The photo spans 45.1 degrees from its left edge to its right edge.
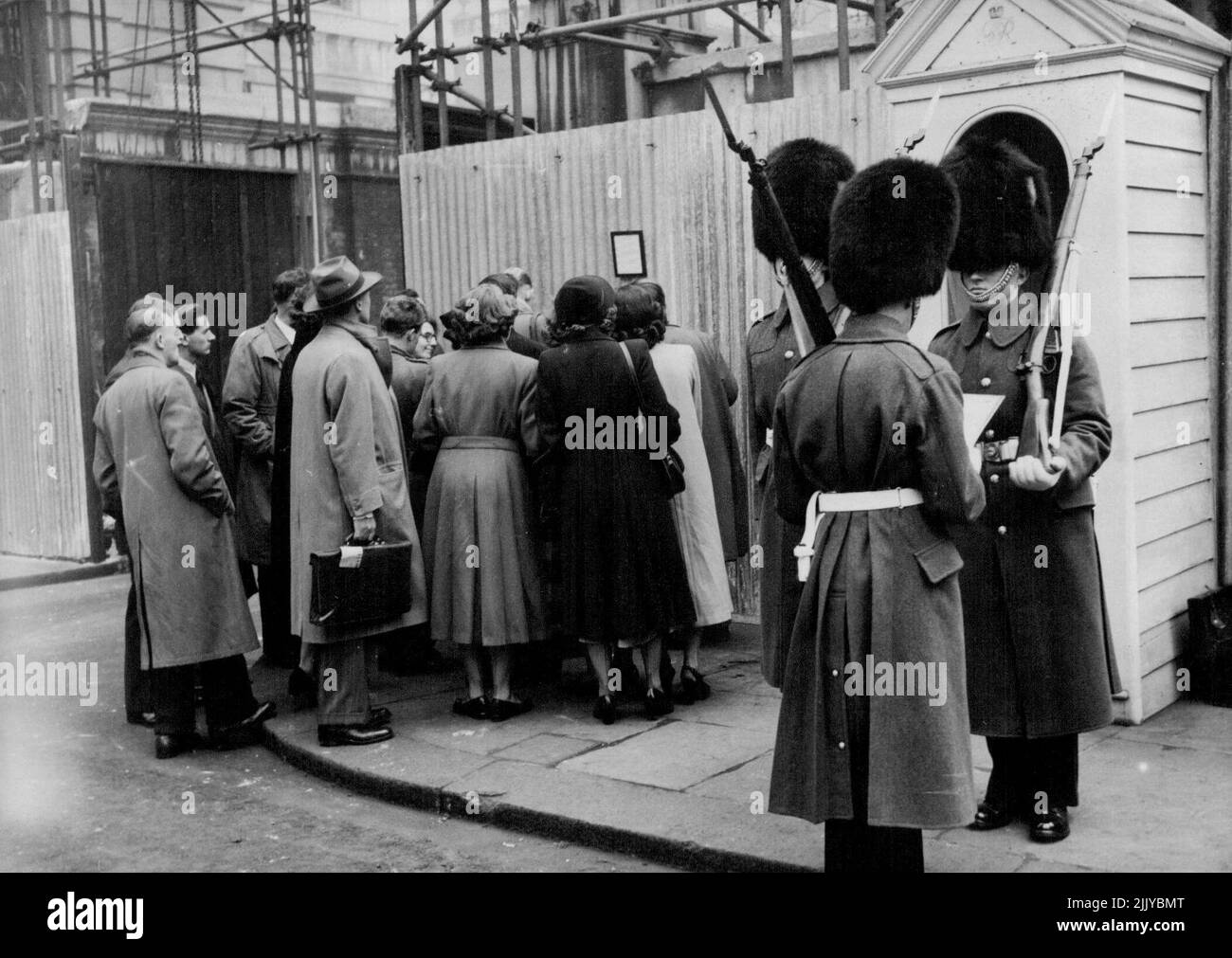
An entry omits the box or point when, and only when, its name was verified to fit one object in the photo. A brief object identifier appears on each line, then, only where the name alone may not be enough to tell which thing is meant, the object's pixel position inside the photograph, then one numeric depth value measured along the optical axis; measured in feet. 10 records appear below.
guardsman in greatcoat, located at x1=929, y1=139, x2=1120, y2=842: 15.60
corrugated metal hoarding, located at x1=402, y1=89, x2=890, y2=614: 26.18
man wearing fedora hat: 20.48
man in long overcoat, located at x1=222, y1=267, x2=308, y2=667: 25.14
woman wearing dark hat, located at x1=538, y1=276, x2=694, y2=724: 21.03
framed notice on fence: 28.12
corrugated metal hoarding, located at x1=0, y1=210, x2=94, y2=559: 38.37
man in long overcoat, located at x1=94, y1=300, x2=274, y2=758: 21.24
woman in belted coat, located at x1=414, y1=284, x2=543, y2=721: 21.75
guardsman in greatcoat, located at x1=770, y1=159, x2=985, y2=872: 12.78
